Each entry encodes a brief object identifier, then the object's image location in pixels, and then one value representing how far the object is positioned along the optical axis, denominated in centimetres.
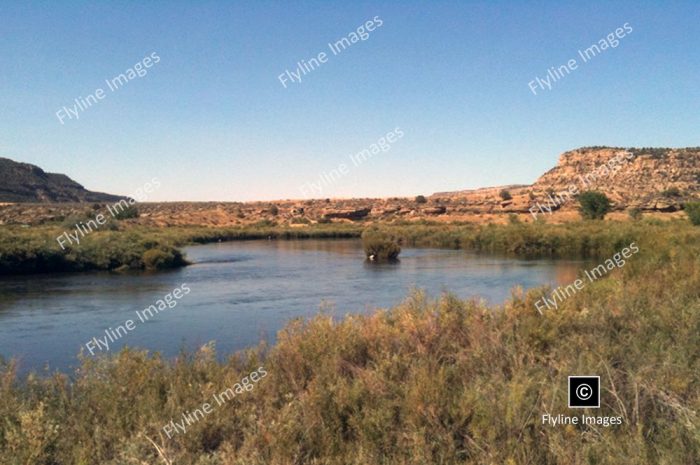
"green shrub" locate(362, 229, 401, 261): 2788
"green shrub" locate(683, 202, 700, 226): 2878
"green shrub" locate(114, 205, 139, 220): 5237
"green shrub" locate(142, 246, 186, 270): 2505
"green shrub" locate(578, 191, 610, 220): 4384
